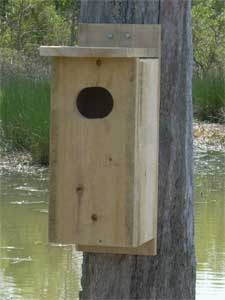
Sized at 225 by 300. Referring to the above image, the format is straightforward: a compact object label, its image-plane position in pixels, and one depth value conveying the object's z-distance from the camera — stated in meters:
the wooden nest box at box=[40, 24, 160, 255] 4.64
